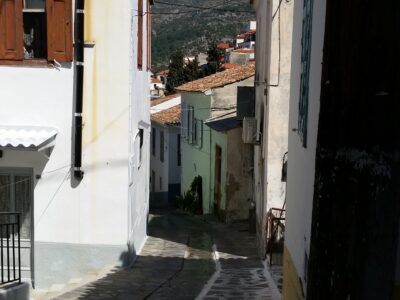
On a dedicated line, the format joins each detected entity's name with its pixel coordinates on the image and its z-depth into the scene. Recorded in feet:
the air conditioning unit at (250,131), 49.19
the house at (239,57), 122.52
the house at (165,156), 103.55
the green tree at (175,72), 167.12
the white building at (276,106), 39.68
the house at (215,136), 61.87
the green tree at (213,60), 151.43
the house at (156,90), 194.92
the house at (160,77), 233.14
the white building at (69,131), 34.17
